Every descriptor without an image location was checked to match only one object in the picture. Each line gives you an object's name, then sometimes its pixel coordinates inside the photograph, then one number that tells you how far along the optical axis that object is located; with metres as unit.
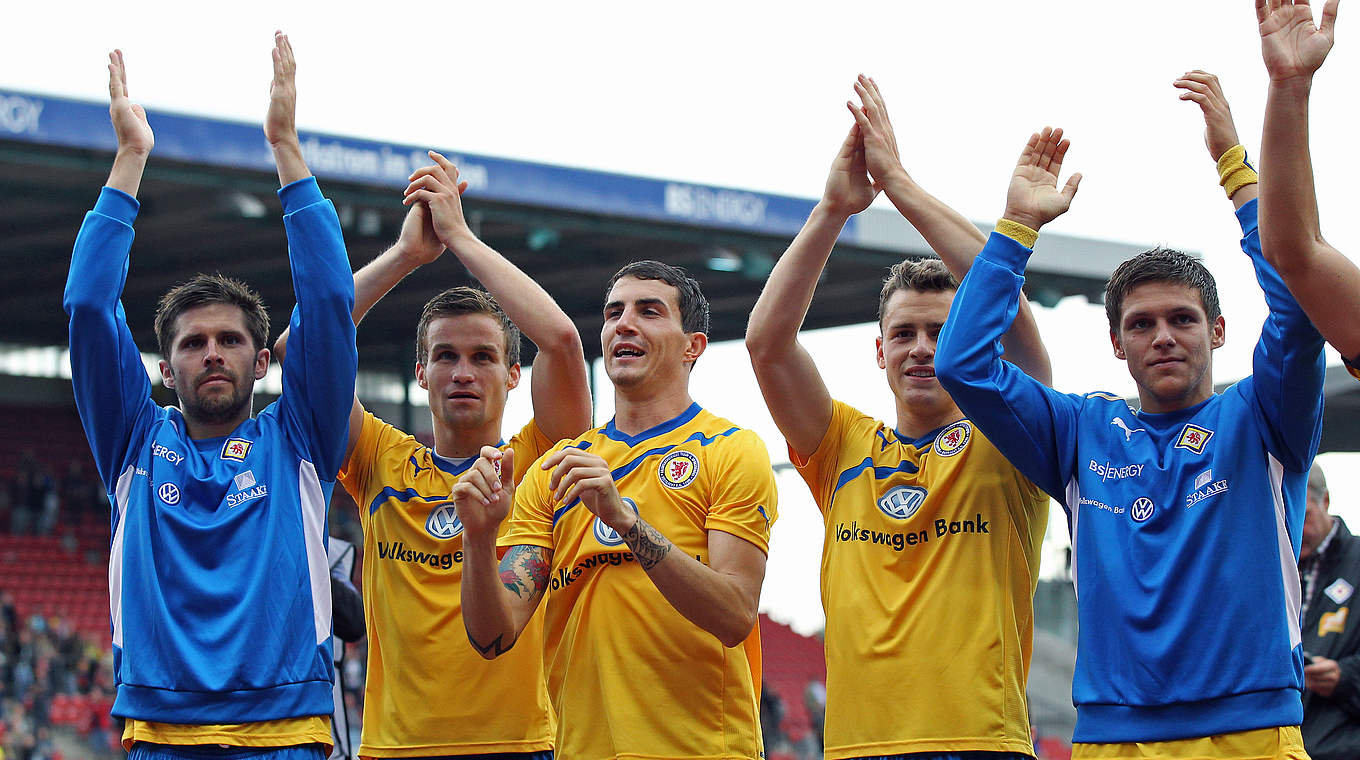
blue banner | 15.34
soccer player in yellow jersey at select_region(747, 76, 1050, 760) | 4.10
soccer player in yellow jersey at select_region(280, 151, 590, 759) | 4.62
